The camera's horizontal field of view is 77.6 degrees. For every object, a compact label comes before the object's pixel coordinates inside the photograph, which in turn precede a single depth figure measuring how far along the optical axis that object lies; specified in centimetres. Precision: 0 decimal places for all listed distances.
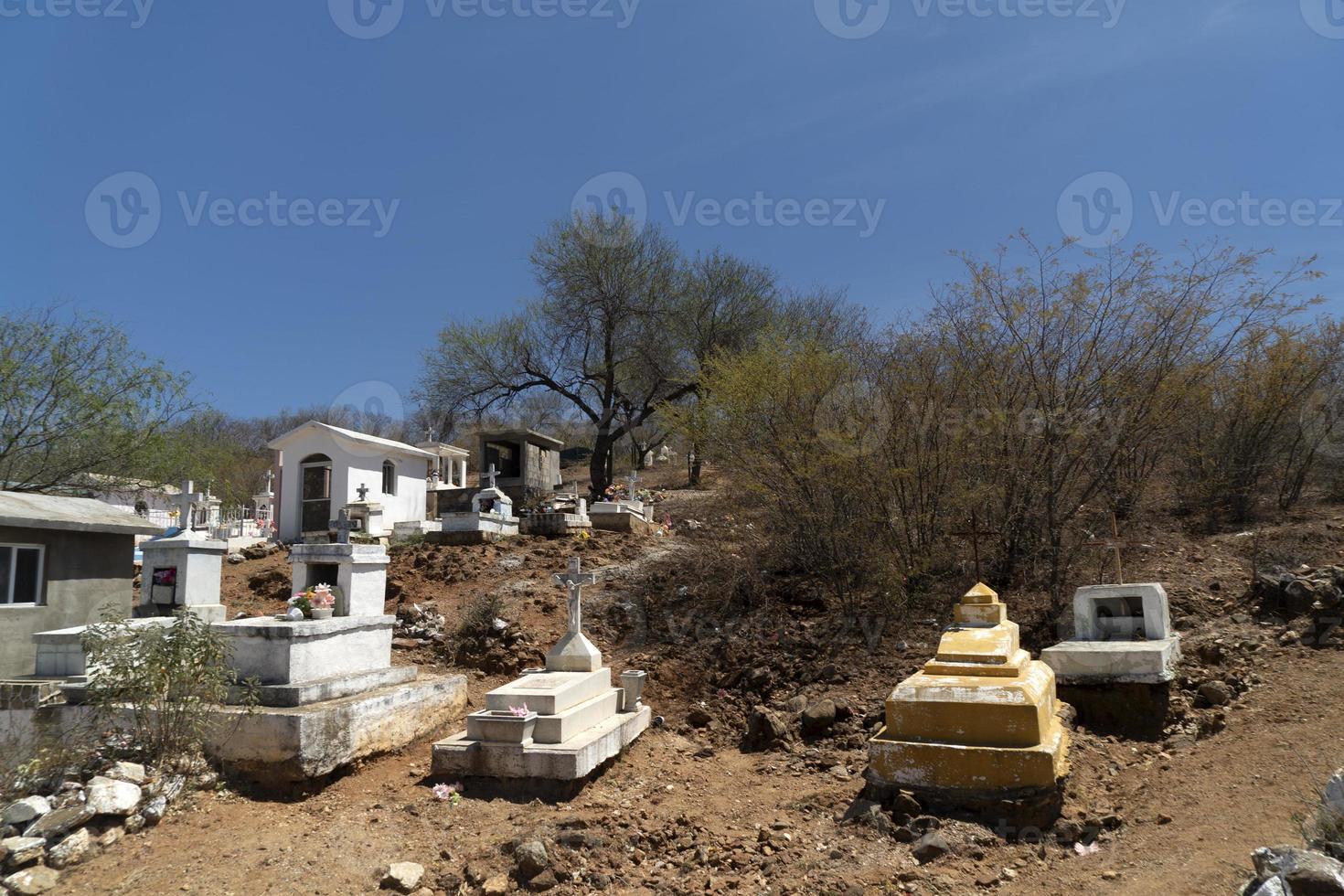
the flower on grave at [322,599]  774
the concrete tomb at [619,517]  1745
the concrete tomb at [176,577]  842
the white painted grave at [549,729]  650
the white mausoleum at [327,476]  2056
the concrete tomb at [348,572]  816
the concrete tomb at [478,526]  1634
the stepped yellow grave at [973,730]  510
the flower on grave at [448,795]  626
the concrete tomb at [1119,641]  723
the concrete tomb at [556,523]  1700
